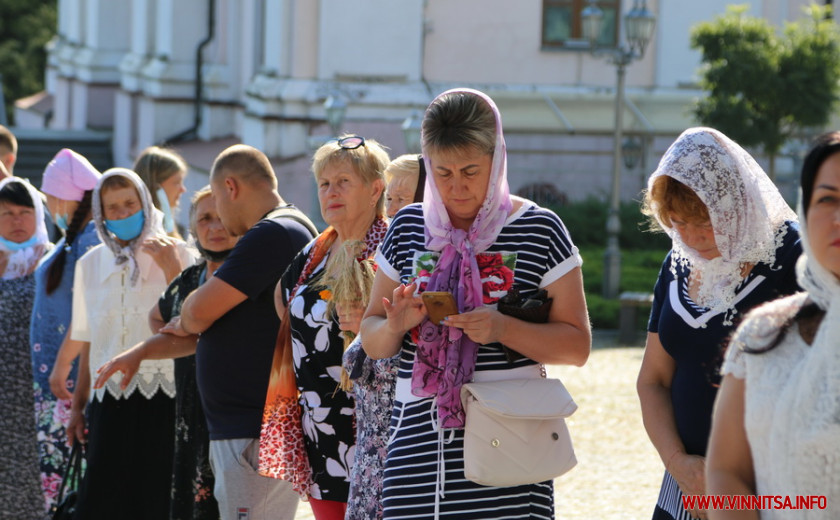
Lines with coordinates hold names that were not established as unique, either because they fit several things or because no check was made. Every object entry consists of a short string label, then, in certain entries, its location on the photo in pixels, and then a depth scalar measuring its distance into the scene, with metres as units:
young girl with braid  11.54
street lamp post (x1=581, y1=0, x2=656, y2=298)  29.82
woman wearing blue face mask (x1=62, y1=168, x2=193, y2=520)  10.37
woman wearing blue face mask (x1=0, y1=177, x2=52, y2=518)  11.86
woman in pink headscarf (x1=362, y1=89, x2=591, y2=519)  6.38
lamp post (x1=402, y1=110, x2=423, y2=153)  28.00
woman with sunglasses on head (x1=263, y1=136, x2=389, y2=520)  8.11
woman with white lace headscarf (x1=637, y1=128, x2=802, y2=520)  6.08
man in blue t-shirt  8.87
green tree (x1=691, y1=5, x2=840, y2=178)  32.97
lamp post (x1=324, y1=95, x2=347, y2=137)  31.71
